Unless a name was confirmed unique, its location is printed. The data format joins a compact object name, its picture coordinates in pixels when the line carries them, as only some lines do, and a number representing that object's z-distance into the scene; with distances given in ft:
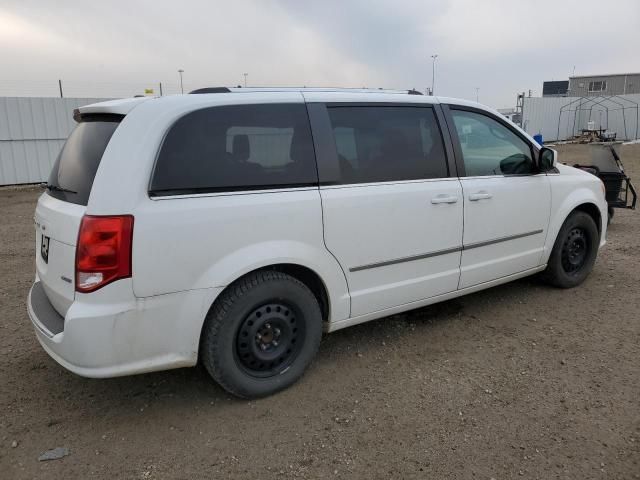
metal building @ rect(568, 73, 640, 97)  150.82
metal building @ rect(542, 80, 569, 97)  193.26
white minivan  8.37
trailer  23.30
